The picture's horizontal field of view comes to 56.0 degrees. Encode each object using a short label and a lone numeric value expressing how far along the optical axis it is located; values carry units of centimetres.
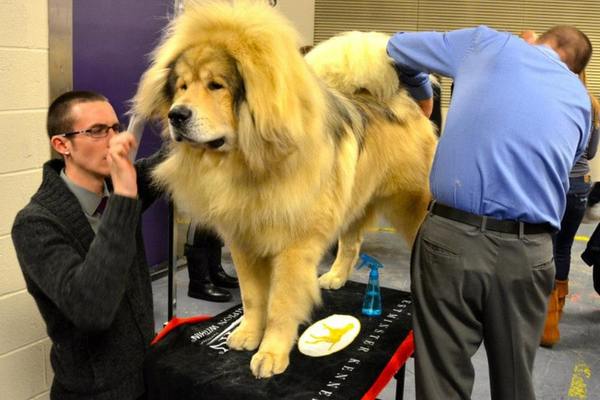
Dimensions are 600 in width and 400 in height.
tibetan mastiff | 160
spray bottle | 231
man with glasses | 146
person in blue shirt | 159
